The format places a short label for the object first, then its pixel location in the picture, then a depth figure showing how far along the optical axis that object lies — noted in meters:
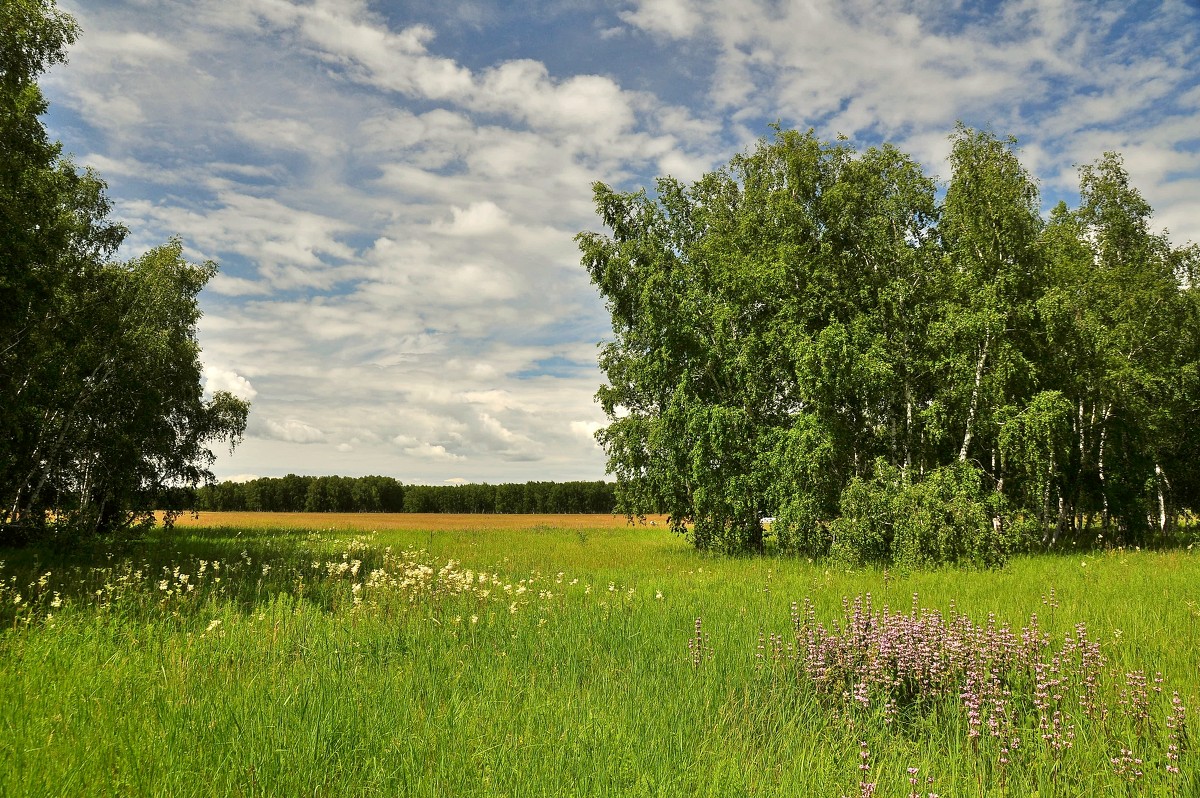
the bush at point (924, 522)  16.42
